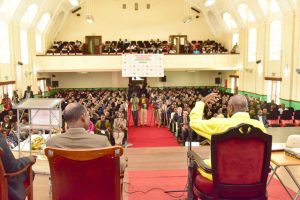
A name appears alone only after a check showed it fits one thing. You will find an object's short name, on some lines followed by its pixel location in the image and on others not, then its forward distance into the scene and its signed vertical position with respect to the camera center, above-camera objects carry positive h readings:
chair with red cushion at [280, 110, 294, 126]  13.10 -1.67
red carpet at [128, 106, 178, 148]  12.33 -2.50
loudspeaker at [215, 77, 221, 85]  28.72 -0.31
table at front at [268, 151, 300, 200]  3.29 -0.88
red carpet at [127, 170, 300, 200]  4.81 -1.75
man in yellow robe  3.15 -0.43
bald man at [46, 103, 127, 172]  2.91 -0.52
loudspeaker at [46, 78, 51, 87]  26.55 -0.31
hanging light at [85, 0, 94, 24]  27.86 +6.16
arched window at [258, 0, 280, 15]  17.98 +3.94
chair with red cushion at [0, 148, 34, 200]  3.08 -0.95
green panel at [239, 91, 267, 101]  19.74 -1.22
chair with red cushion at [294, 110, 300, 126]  13.25 -1.69
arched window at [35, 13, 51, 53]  23.45 +3.51
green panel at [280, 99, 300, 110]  15.46 -1.36
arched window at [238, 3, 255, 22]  21.17 +4.19
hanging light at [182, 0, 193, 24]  28.41 +5.98
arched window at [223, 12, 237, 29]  24.55 +4.26
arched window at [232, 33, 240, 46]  24.42 +2.91
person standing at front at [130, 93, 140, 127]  16.23 -1.67
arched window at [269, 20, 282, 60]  18.03 +2.05
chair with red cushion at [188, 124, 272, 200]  2.84 -0.77
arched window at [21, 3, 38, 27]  20.06 +3.98
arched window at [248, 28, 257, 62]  21.68 +2.19
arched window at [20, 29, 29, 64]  20.54 +2.09
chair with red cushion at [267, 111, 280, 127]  13.02 -1.69
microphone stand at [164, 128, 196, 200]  3.45 -1.12
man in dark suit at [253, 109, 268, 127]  12.02 -1.54
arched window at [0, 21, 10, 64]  17.06 +1.83
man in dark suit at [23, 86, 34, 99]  18.13 -0.84
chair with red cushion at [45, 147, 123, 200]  2.66 -0.80
